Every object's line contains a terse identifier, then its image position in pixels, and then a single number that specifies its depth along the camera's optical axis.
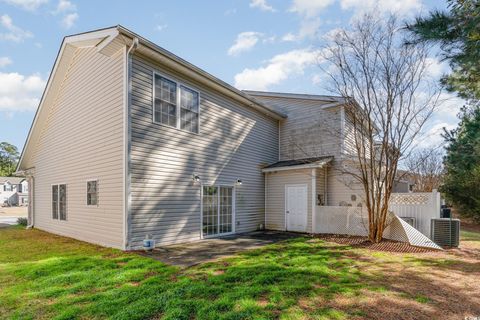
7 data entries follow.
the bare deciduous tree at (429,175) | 20.02
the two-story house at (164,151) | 7.77
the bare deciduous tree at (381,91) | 8.38
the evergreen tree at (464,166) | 13.89
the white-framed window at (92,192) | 8.73
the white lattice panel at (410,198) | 9.44
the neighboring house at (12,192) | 47.25
